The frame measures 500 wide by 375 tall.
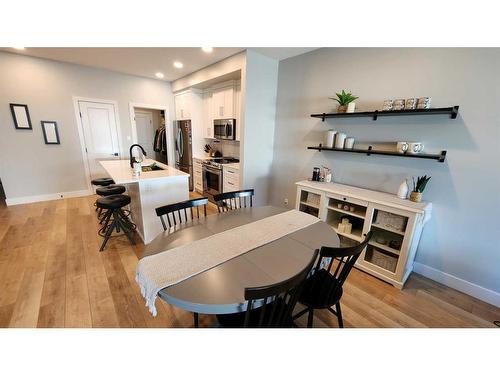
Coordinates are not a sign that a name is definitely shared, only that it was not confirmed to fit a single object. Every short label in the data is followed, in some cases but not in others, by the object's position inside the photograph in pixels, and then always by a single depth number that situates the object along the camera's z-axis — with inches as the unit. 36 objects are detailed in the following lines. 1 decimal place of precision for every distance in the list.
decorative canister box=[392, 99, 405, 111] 82.4
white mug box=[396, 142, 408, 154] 82.8
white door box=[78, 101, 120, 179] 166.7
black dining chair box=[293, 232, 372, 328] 43.4
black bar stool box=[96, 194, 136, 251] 100.0
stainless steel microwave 148.7
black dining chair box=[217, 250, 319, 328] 32.2
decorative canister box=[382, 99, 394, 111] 85.0
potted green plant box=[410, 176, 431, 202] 79.8
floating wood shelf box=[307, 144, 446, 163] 76.6
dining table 35.9
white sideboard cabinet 77.5
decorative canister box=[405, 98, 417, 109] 79.0
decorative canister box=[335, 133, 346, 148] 102.5
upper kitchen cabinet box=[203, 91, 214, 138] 174.4
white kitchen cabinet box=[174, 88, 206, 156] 179.3
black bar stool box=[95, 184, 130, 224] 111.5
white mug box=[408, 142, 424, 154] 80.5
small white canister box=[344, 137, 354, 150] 100.7
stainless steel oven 156.4
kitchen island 99.4
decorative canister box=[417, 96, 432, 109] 76.4
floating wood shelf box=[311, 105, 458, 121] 72.0
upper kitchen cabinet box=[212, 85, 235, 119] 151.7
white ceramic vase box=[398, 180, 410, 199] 84.1
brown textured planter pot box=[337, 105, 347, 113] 98.7
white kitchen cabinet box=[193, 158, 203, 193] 180.0
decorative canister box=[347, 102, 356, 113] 95.6
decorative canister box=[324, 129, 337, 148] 105.1
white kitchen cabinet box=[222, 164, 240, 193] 138.5
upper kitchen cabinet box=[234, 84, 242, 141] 147.3
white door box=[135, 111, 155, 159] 259.9
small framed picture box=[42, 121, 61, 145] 152.5
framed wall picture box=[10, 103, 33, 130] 142.0
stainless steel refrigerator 187.2
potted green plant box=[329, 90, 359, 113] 97.7
